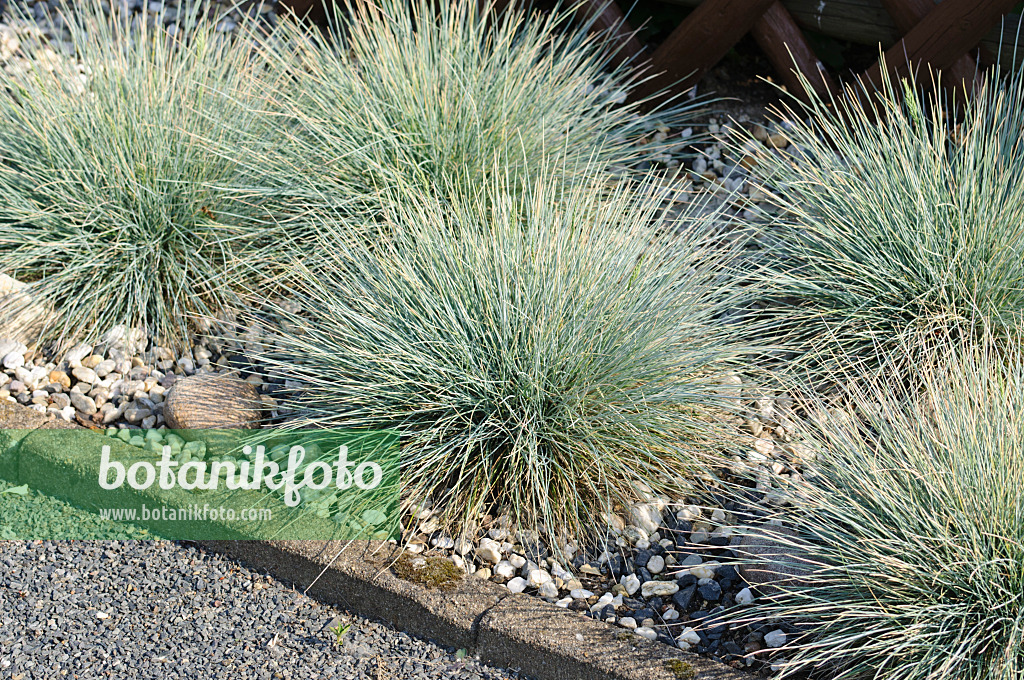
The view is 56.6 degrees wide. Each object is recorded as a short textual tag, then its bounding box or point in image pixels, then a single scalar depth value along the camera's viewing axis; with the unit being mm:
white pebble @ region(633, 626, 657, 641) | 1929
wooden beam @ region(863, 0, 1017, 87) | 3076
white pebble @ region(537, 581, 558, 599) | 2074
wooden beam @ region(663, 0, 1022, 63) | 3533
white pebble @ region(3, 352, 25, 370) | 2845
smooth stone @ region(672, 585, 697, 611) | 2025
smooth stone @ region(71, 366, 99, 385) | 2789
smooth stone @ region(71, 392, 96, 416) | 2707
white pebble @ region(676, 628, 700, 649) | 1923
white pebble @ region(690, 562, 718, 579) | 2094
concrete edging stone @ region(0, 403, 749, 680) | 1829
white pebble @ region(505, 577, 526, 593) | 2094
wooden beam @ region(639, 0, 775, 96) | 3473
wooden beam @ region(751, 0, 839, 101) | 3467
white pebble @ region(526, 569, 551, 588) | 2104
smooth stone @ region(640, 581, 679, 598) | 2062
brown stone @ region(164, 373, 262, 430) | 2527
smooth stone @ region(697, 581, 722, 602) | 2029
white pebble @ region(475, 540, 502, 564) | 2172
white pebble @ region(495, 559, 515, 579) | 2133
